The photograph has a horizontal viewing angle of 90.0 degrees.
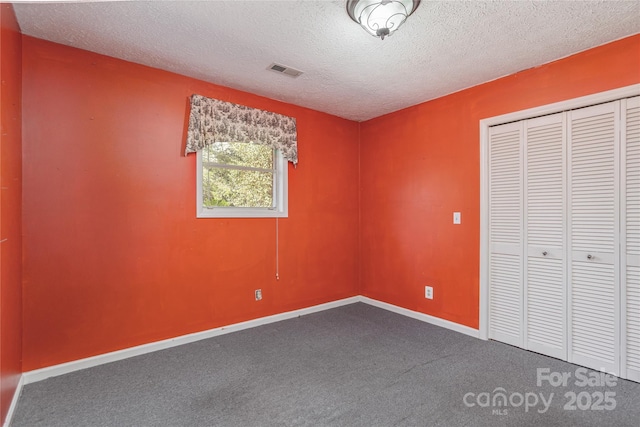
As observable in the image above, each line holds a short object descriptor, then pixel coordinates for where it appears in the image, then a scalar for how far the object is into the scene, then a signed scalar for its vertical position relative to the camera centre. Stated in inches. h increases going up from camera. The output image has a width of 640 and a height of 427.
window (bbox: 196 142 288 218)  120.2 +12.8
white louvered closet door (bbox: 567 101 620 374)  90.4 -6.3
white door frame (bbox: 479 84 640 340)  116.8 -3.0
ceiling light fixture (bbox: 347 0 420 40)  71.7 +46.3
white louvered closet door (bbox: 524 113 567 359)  100.3 -6.5
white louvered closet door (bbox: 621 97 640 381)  87.0 -4.9
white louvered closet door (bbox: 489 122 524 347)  110.0 -6.7
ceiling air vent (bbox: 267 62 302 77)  104.3 +48.0
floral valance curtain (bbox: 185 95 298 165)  113.4 +33.7
